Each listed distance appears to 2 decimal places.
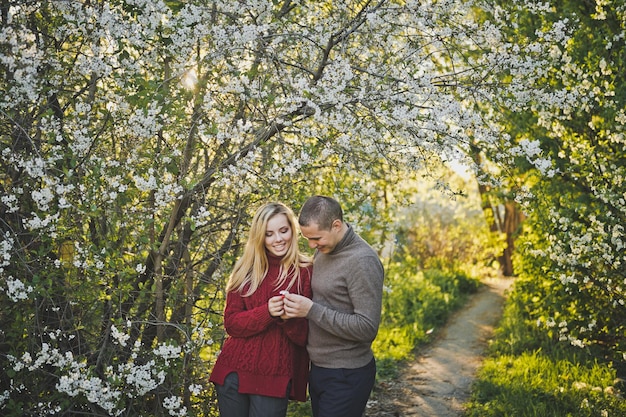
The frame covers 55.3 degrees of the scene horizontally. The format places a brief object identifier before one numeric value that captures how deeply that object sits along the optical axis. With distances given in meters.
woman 2.87
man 2.80
